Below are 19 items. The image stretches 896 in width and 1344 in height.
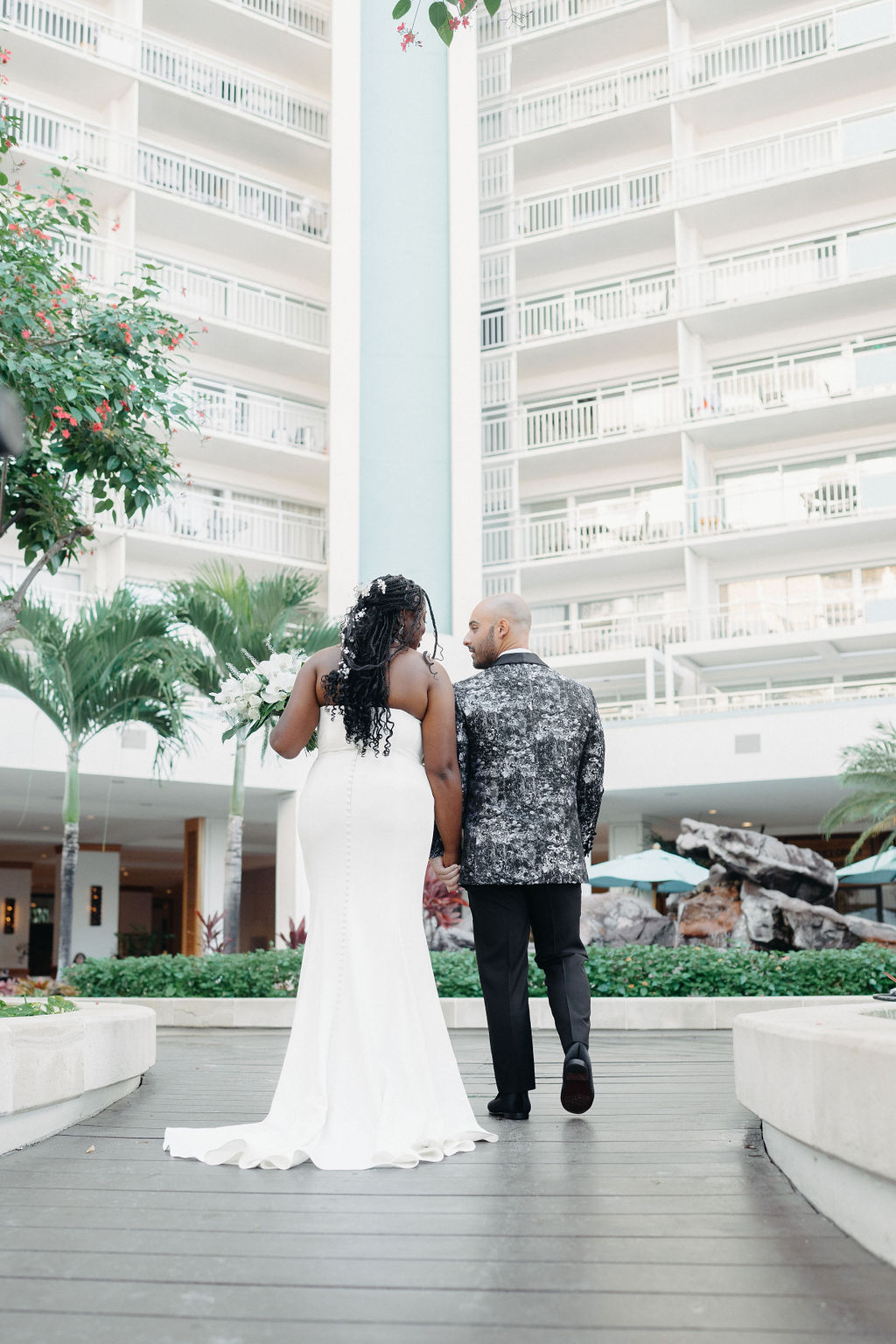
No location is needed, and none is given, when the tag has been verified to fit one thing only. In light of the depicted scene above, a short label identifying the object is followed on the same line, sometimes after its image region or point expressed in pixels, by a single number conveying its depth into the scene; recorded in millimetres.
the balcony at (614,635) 27906
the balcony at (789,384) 26359
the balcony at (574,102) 29047
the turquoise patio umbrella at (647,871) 16984
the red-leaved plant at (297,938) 13508
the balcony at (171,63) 26094
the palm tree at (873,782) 17828
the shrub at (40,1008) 4410
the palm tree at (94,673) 13492
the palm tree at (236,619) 13766
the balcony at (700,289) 26781
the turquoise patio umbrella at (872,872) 16094
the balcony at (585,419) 29000
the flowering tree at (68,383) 5762
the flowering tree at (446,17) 3877
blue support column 23359
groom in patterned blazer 4367
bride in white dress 3715
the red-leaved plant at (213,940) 13963
